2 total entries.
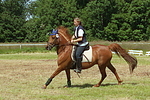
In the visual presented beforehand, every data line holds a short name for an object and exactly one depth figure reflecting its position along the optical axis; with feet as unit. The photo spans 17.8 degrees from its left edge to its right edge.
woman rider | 57.10
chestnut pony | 59.08
